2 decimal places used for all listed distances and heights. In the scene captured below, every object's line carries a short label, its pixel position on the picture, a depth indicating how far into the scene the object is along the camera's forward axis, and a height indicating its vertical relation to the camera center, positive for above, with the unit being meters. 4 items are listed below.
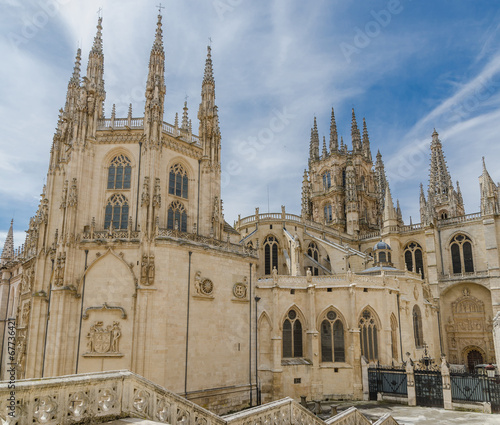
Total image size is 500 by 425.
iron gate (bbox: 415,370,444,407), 23.25 -4.51
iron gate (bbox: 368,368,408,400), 25.14 -4.49
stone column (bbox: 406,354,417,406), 23.98 -4.36
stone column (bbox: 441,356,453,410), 22.33 -4.18
